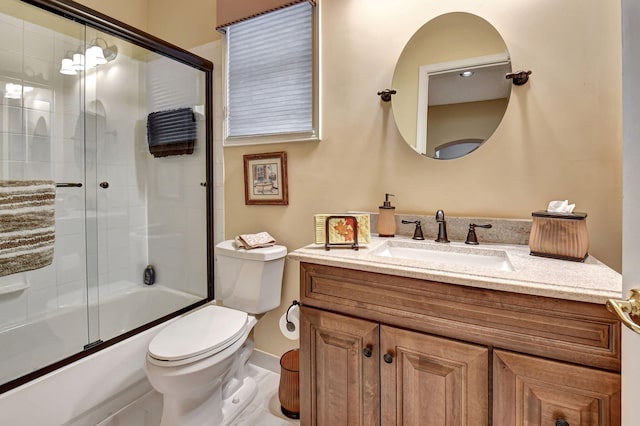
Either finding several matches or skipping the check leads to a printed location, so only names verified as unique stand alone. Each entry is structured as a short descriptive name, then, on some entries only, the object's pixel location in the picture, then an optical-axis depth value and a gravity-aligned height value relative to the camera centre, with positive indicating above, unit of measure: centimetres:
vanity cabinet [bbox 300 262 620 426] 73 -43
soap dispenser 141 -5
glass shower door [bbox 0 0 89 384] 141 +13
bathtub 141 -67
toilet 124 -60
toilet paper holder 150 -59
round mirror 128 +57
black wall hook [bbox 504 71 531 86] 121 +55
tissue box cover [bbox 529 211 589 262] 97 -9
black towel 212 +58
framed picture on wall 181 +20
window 170 +81
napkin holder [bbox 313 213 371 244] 122 -9
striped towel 135 -7
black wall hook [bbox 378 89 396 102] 146 +57
